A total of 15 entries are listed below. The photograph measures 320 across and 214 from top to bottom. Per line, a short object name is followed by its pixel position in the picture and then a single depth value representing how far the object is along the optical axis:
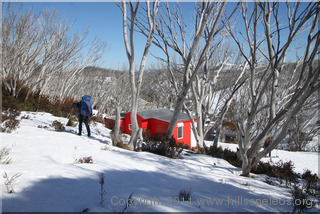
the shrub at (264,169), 5.33
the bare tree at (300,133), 19.69
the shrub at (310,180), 3.85
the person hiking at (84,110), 6.32
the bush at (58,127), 6.46
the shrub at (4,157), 2.81
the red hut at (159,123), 14.08
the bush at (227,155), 6.44
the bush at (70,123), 8.04
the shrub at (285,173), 4.27
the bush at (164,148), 5.58
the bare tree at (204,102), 8.15
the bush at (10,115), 5.01
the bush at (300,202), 2.55
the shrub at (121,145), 5.58
